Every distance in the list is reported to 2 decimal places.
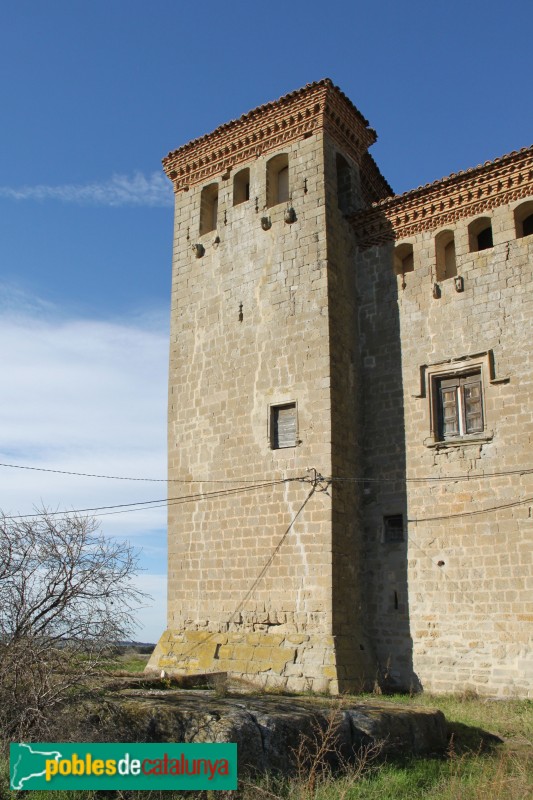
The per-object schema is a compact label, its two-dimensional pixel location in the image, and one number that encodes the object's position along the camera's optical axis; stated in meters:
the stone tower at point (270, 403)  13.76
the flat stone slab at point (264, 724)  6.89
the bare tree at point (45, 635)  7.06
